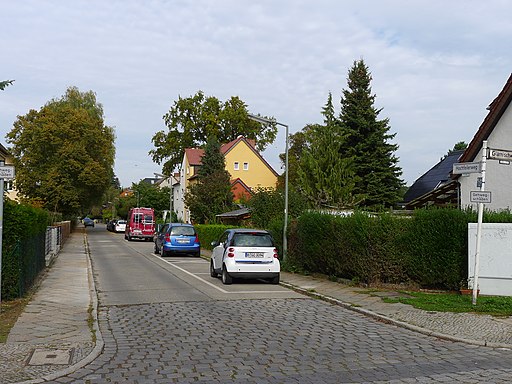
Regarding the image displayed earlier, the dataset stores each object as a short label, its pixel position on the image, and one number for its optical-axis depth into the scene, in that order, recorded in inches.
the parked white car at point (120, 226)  2741.1
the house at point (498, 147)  773.9
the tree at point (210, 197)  1866.4
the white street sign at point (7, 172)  413.7
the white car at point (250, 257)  658.2
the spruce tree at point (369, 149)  1771.7
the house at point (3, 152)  996.9
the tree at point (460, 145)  3081.2
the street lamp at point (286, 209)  820.0
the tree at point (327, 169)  1772.9
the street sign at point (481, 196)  466.3
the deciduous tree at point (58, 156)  2324.1
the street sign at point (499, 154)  470.3
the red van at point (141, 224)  1974.7
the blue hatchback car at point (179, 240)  1173.1
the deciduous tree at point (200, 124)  2736.2
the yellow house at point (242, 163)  2637.8
